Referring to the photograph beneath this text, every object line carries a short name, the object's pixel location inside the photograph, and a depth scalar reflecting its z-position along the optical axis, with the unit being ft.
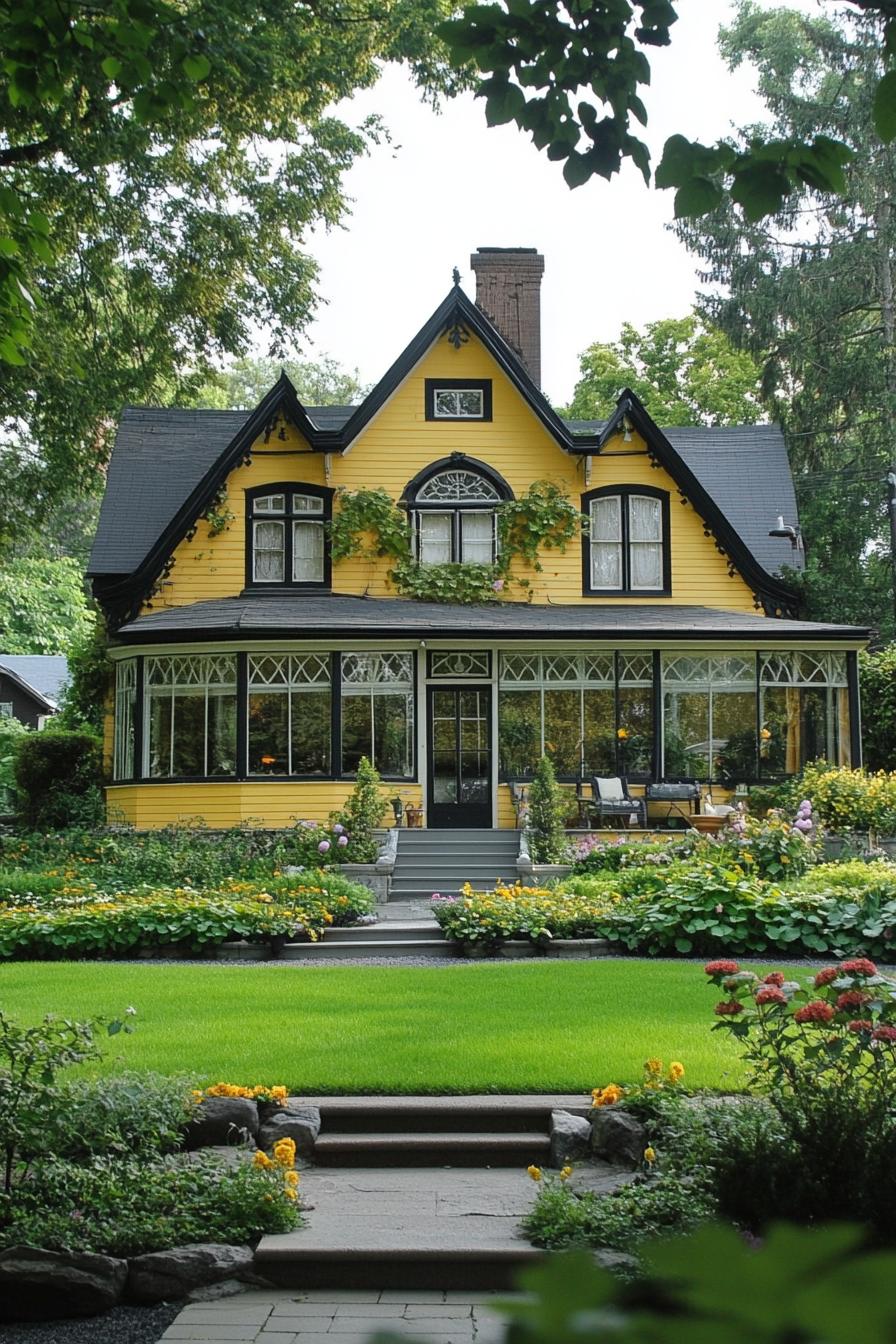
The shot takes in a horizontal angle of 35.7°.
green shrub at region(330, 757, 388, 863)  63.21
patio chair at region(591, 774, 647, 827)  70.69
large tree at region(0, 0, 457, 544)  62.75
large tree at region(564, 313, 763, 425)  135.33
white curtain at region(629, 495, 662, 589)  81.76
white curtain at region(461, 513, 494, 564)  81.46
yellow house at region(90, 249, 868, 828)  74.28
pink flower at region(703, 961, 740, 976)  20.72
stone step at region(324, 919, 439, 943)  49.06
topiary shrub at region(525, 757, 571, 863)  64.28
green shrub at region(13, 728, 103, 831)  85.66
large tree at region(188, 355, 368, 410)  209.56
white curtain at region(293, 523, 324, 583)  80.84
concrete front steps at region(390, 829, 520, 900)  63.62
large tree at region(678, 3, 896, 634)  116.16
